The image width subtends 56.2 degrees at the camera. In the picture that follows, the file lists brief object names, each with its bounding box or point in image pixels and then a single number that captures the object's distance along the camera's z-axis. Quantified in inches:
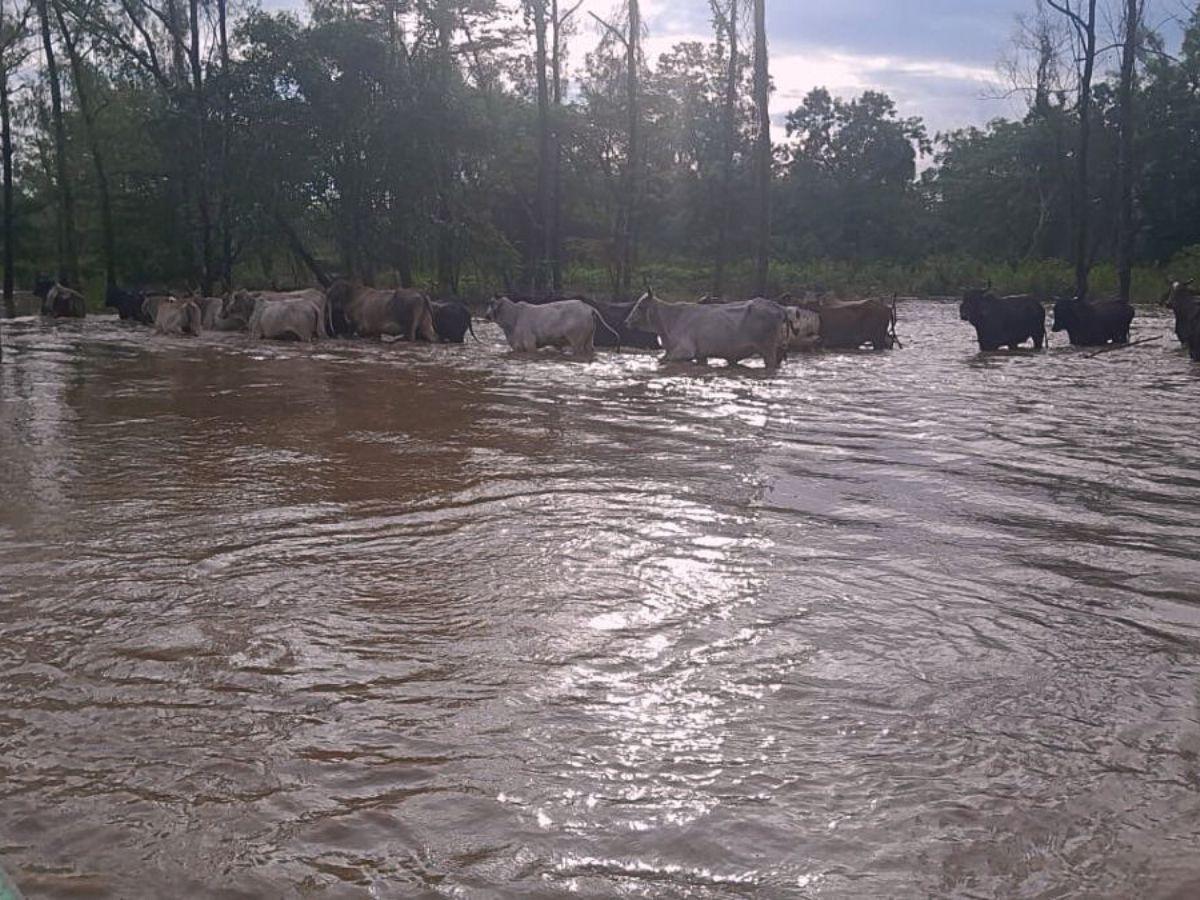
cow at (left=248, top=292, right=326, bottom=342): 759.7
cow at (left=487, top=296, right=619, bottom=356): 672.4
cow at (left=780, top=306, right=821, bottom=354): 724.7
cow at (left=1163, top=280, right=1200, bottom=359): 645.9
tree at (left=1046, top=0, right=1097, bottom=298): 1041.5
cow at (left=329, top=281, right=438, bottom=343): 775.1
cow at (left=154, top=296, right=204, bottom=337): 822.5
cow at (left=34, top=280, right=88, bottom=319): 1024.2
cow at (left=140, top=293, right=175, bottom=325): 960.3
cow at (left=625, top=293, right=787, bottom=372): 598.2
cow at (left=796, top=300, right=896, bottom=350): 743.7
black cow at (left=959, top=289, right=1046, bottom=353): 733.3
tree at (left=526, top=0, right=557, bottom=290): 990.4
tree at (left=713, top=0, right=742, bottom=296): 1051.3
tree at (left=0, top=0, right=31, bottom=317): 1221.7
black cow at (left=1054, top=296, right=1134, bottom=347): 760.3
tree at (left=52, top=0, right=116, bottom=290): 1236.5
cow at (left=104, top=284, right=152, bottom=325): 1020.5
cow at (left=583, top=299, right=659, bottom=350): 735.1
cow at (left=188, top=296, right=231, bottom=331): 872.3
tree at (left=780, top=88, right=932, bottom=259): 2171.5
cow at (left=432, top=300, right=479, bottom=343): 779.4
